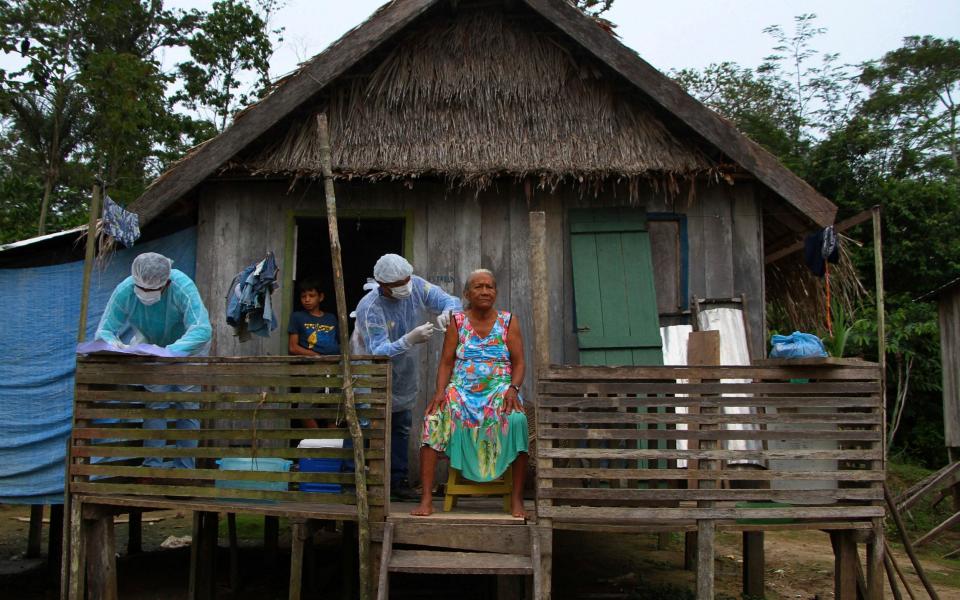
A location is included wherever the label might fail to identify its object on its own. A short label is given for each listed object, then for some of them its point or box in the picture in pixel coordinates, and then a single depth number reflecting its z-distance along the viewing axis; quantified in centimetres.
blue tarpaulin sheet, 664
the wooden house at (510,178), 687
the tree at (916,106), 1731
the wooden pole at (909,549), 569
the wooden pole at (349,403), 501
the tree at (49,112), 1529
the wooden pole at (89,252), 570
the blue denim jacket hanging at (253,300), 633
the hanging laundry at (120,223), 598
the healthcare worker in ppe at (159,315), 571
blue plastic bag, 544
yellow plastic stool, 541
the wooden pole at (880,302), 552
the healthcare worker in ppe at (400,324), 577
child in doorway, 688
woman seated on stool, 527
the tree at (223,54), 1770
